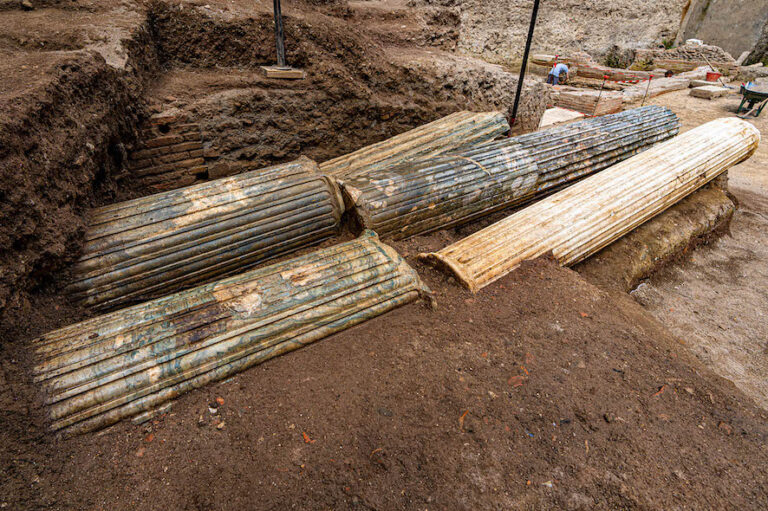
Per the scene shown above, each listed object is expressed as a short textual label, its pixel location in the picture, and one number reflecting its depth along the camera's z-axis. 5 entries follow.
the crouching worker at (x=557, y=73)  10.63
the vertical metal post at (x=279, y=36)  3.60
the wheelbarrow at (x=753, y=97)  8.11
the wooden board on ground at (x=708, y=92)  9.76
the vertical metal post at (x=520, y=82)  4.69
